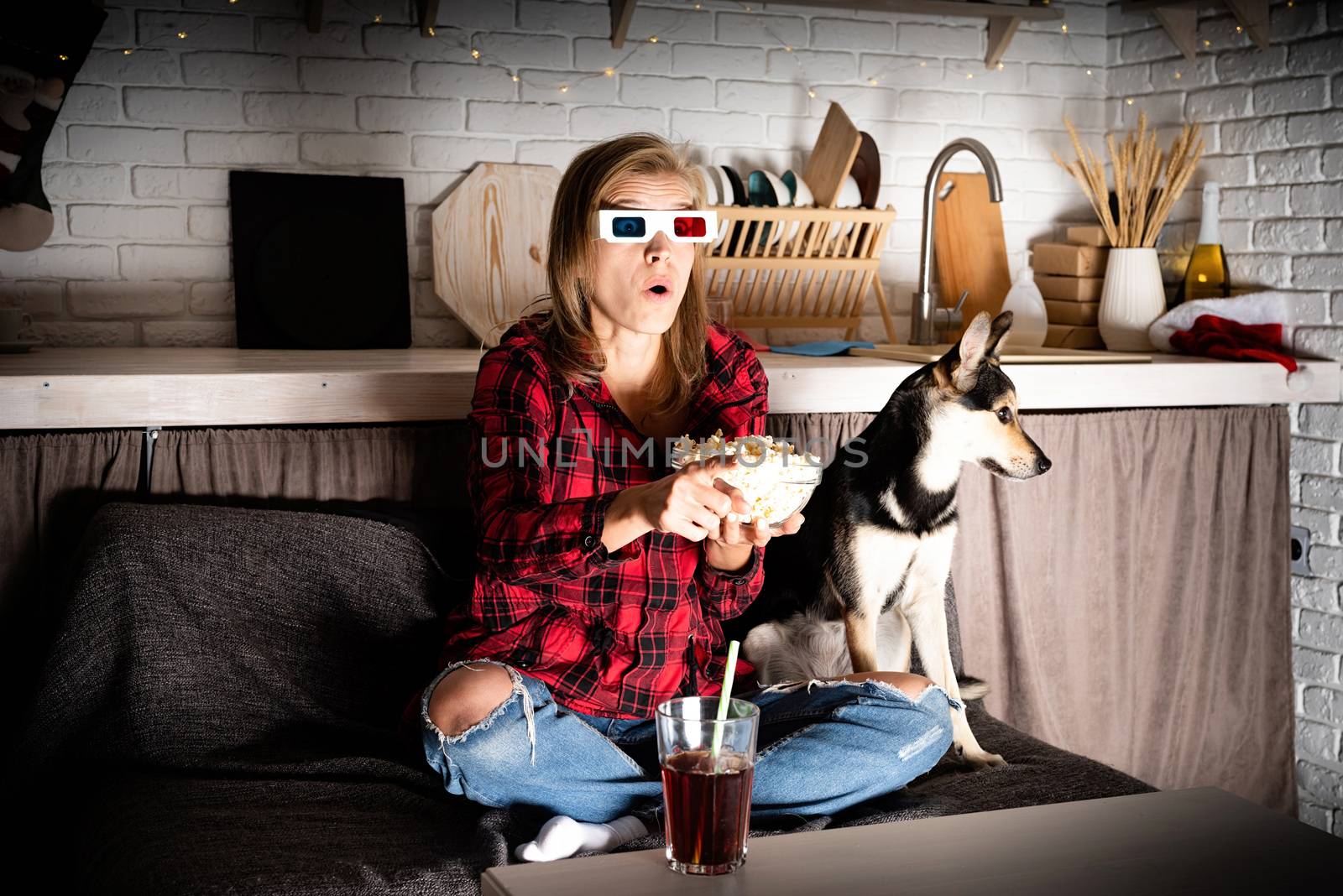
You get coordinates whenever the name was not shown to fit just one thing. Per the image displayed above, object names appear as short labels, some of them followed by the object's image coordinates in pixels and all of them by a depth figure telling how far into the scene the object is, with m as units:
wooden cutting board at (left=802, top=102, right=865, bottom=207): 2.64
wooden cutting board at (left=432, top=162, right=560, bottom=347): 2.62
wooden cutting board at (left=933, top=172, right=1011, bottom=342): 2.93
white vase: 2.75
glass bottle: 2.74
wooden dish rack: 2.67
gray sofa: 1.49
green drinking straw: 1.09
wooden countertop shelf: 1.94
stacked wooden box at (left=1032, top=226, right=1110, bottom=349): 2.87
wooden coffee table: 1.00
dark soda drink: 1.05
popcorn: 1.34
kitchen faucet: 2.60
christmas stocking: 2.23
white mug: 2.19
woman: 1.53
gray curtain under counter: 2.46
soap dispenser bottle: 2.71
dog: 1.80
